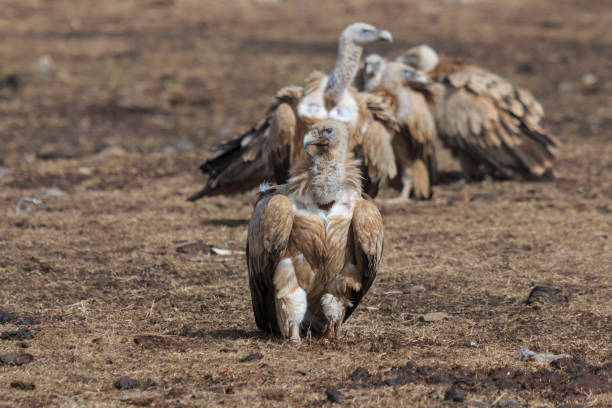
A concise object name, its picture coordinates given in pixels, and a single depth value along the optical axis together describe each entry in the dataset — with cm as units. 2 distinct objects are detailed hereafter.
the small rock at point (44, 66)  2903
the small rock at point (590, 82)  2843
